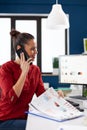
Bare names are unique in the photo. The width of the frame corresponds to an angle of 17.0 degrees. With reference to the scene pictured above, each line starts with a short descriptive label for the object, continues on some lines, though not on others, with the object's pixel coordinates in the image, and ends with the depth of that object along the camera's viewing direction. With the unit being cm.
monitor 269
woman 200
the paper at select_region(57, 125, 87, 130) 144
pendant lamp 337
